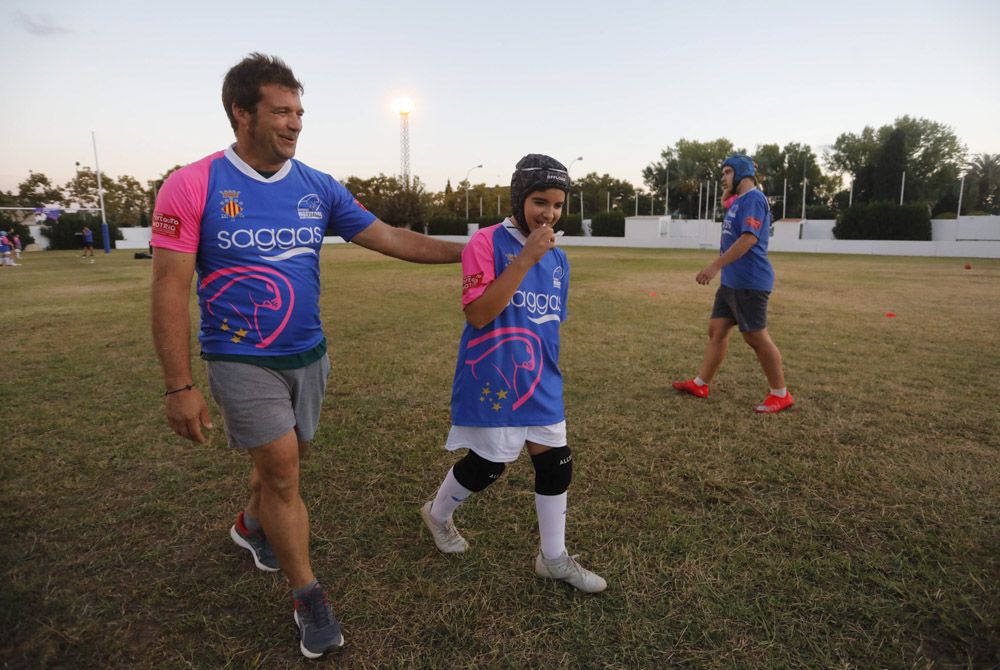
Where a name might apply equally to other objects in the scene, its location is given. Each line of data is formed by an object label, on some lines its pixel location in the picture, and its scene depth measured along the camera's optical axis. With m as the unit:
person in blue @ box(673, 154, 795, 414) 4.87
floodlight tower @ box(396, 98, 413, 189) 66.00
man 2.04
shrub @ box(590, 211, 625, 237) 51.84
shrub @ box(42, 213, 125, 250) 44.34
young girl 2.30
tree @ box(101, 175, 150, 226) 68.62
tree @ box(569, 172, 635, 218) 94.06
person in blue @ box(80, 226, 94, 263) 31.20
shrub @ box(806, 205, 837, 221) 66.19
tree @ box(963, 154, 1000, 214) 71.69
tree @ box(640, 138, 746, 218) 93.19
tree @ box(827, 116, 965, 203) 68.81
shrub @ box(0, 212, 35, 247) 43.66
